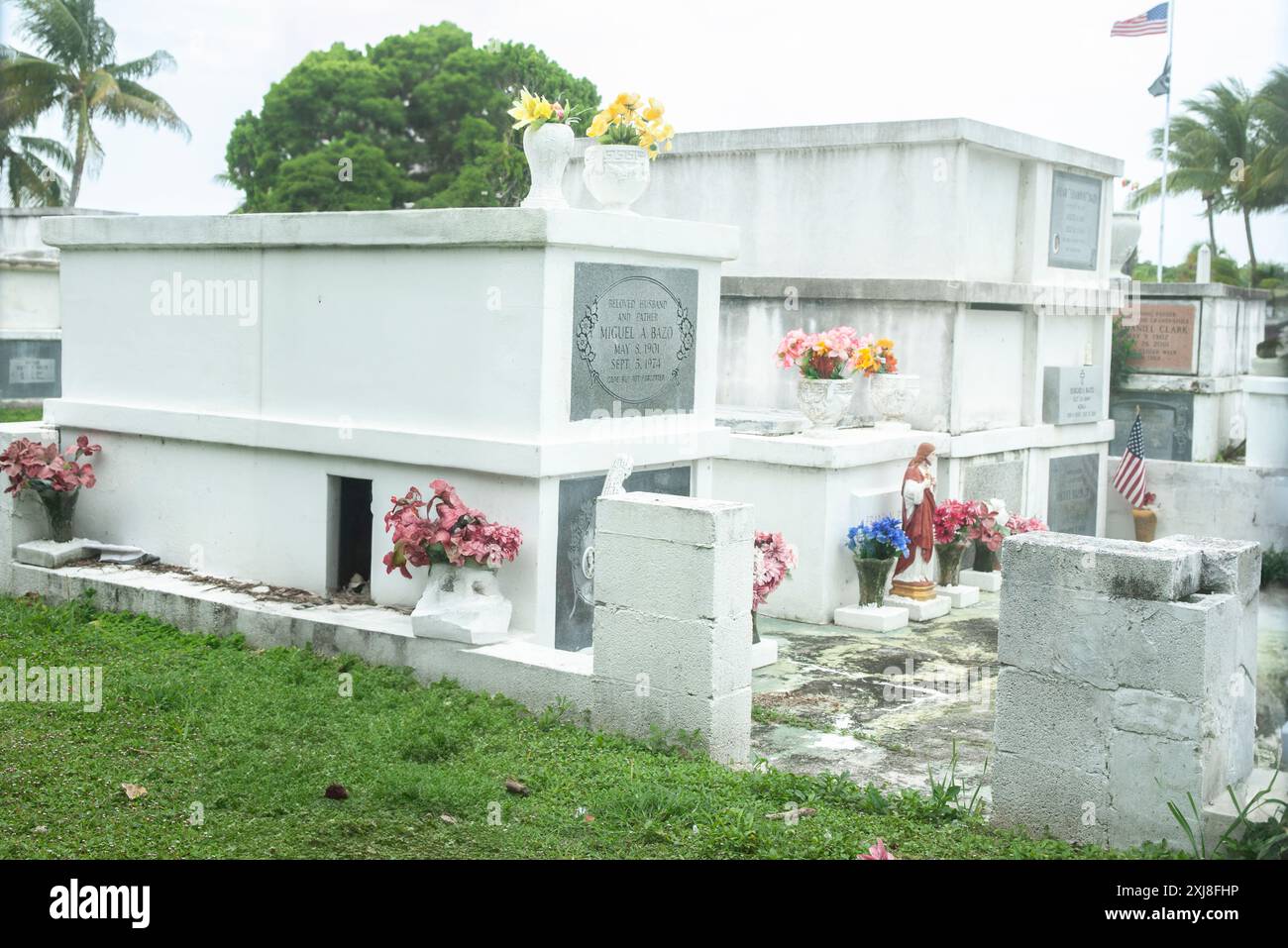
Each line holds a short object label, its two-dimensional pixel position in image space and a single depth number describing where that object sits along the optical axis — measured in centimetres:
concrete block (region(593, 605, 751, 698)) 650
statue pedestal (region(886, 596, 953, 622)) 1084
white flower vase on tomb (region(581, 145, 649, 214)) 847
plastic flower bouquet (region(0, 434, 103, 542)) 935
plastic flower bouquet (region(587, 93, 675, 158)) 858
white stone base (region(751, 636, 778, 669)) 907
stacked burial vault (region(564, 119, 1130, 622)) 1195
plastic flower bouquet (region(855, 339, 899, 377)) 1174
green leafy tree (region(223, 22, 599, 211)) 3831
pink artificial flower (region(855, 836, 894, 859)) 502
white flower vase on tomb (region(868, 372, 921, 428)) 1202
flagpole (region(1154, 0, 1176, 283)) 2573
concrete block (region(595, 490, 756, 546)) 646
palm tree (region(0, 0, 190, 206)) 3466
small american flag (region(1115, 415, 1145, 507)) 1463
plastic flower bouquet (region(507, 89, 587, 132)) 824
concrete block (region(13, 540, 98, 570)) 930
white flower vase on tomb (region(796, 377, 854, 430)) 1124
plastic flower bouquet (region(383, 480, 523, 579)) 758
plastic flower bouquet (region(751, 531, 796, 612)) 887
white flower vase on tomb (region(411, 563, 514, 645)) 755
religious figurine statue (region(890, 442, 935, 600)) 1095
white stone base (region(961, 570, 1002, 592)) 1207
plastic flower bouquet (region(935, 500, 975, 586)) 1137
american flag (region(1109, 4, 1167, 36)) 2017
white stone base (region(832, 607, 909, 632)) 1044
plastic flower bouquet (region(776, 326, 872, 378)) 1130
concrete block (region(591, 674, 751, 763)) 653
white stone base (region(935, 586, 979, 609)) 1138
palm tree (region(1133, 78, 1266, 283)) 2347
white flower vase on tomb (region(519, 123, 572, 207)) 816
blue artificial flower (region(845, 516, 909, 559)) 1055
